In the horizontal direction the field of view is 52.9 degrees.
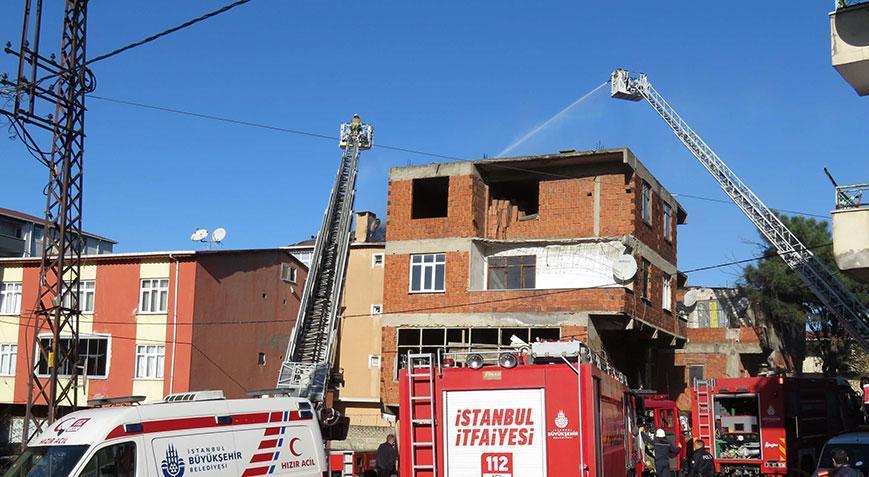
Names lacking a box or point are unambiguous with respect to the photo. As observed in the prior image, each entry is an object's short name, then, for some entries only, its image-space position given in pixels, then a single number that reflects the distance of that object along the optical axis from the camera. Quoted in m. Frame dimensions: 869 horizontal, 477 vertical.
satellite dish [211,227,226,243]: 38.19
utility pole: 21.44
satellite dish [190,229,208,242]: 38.53
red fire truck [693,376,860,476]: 21.03
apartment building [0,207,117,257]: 59.59
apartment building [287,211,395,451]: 37.22
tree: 46.78
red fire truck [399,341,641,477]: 11.82
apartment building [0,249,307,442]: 33.06
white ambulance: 9.83
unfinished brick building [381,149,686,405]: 31.06
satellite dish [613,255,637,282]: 29.58
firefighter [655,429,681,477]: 17.31
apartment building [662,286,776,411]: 42.34
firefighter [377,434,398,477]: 16.56
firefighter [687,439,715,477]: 16.48
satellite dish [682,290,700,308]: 39.00
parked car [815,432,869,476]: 15.48
